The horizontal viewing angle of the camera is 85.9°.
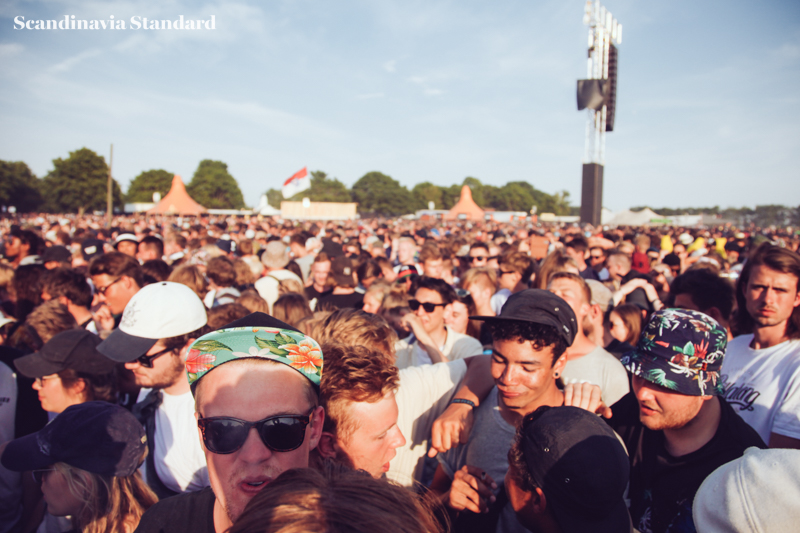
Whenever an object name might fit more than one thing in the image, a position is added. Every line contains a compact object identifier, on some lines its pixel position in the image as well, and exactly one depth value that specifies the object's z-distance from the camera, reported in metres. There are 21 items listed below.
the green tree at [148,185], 94.44
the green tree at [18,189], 70.12
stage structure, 25.33
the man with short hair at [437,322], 3.92
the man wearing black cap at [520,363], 2.08
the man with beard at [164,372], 2.45
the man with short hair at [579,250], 7.96
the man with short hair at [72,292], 4.59
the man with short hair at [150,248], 7.40
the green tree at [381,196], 105.06
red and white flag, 30.29
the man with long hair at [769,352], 2.35
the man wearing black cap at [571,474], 1.43
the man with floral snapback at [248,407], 1.22
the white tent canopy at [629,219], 47.19
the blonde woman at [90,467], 1.95
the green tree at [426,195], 114.81
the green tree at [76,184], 77.00
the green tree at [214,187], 98.75
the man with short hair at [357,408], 1.72
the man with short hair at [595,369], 2.77
